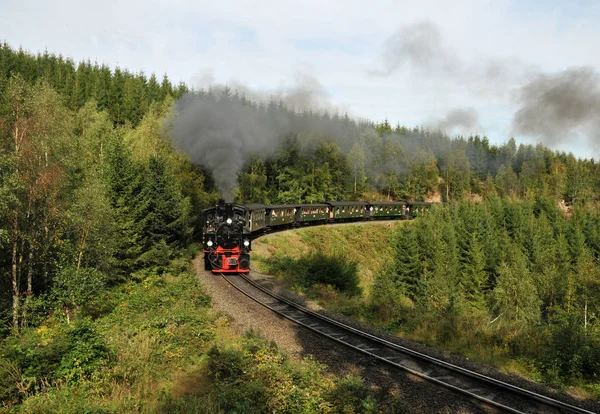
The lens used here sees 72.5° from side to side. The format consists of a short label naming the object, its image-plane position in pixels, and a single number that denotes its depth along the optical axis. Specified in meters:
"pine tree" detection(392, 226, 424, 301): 37.24
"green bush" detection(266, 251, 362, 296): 20.38
